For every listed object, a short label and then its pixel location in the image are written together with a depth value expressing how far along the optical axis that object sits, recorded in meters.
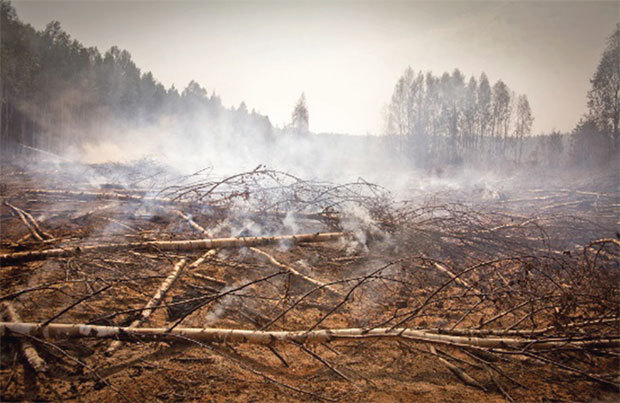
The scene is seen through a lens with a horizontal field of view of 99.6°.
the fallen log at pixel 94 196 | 6.04
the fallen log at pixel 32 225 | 4.18
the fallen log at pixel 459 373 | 2.01
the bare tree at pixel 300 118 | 35.66
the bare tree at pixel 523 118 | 36.31
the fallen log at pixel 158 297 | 2.10
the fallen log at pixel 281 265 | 3.29
